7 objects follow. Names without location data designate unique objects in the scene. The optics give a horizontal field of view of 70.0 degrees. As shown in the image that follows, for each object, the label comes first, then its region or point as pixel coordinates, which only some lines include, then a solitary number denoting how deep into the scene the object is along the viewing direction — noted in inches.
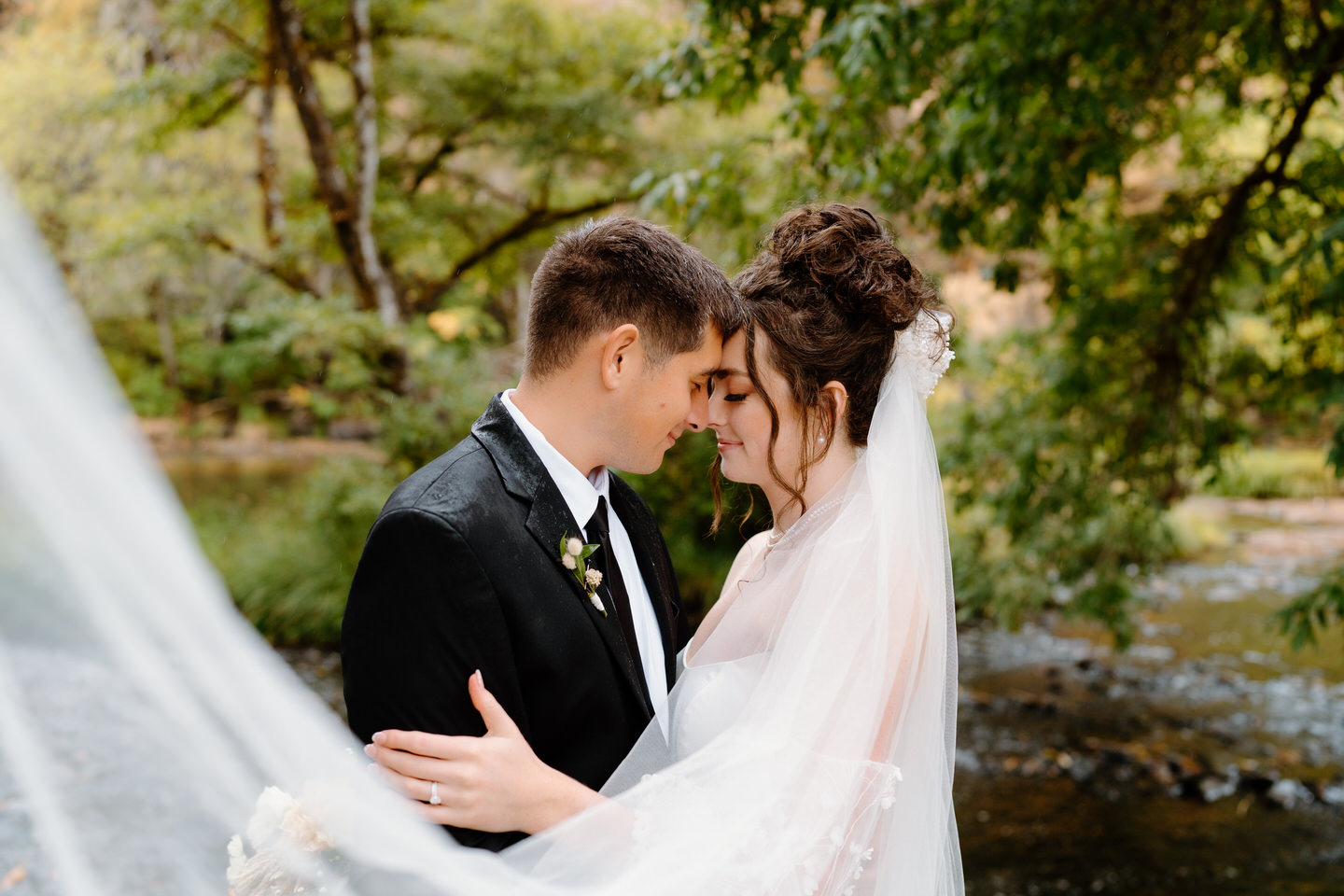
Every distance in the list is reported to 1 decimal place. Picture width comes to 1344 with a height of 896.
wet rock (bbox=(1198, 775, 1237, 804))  240.7
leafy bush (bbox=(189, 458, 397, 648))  353.1
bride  37.7
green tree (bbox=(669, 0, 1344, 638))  160.1
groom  63.4
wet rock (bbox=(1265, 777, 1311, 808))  235.8
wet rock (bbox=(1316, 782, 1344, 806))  235.6
